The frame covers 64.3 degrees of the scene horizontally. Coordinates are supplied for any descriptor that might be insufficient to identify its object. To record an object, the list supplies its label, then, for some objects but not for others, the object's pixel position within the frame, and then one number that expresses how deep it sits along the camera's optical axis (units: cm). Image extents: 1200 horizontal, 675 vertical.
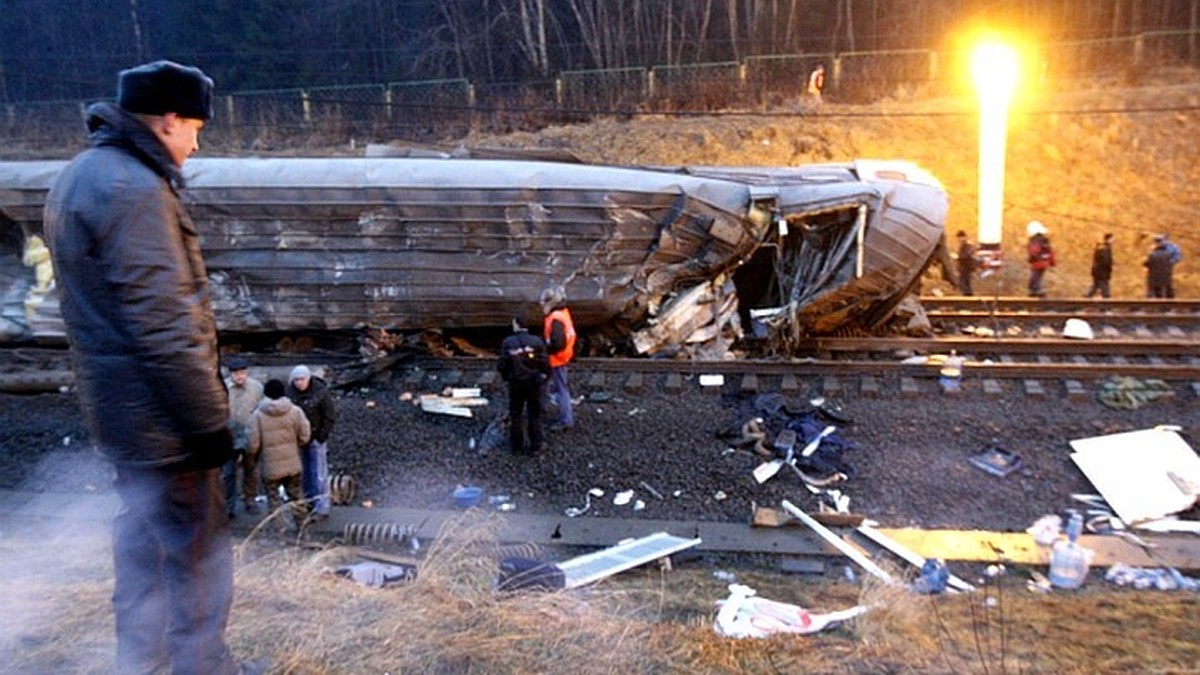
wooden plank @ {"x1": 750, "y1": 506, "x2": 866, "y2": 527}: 688
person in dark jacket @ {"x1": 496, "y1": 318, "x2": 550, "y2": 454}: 807
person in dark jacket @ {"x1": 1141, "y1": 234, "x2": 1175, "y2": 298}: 1347
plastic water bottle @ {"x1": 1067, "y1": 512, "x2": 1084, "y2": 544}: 650
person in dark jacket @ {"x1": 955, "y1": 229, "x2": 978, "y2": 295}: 1438
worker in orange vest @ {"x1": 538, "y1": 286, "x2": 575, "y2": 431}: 870
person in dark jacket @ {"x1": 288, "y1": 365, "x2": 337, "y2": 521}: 701
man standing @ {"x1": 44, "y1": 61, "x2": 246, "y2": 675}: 251
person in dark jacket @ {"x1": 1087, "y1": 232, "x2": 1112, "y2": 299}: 1386
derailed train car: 966
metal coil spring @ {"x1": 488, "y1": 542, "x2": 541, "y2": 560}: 597
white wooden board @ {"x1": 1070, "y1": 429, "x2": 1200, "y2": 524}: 707
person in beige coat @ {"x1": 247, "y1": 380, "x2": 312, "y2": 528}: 659
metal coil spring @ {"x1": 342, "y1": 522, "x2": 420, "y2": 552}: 680
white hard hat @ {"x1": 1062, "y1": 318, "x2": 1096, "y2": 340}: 1095
